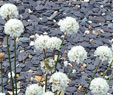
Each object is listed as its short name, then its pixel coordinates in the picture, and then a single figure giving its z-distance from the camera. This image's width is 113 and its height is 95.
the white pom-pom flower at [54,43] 1.41
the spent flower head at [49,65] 1.41
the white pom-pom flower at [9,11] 1.46
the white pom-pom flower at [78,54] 1.41
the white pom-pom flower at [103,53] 1.44
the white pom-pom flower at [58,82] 1.35
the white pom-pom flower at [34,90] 1.40
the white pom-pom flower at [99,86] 1.37
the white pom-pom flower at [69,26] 1.45
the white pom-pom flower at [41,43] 1.41
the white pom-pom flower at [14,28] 1.39
